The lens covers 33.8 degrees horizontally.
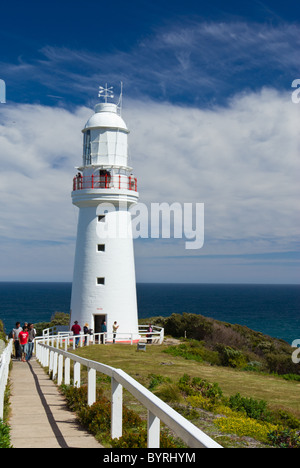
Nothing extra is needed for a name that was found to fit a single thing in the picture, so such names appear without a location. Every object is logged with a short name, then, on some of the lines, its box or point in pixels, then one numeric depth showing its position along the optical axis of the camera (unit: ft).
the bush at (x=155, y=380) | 44.45
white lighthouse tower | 92.84
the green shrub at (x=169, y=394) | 38.22
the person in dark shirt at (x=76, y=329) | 87.66
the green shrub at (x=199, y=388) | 42.09
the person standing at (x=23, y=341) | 66.54
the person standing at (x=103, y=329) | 90.74
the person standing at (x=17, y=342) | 69.05
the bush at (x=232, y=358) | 76.39
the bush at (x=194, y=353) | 79.17
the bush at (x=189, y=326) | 111.14
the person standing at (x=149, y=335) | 96.42
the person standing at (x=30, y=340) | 67.64
